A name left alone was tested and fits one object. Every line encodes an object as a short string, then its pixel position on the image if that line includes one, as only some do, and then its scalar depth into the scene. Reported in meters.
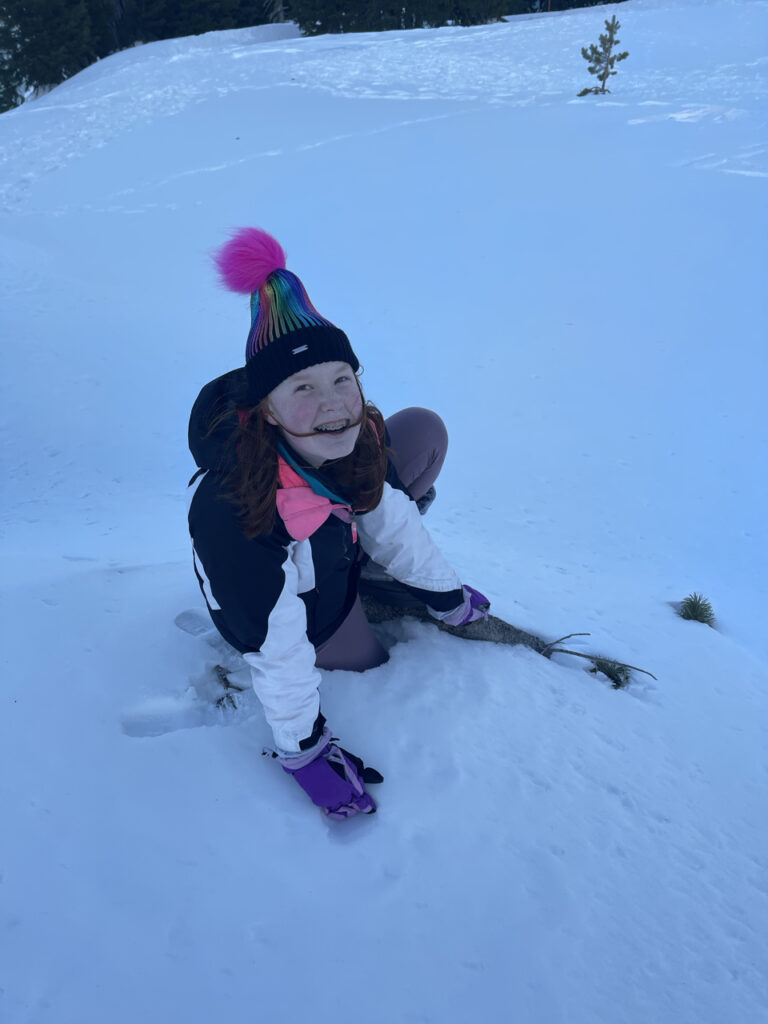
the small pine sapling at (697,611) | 2.57
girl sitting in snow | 1.39
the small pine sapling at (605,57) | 9.42
